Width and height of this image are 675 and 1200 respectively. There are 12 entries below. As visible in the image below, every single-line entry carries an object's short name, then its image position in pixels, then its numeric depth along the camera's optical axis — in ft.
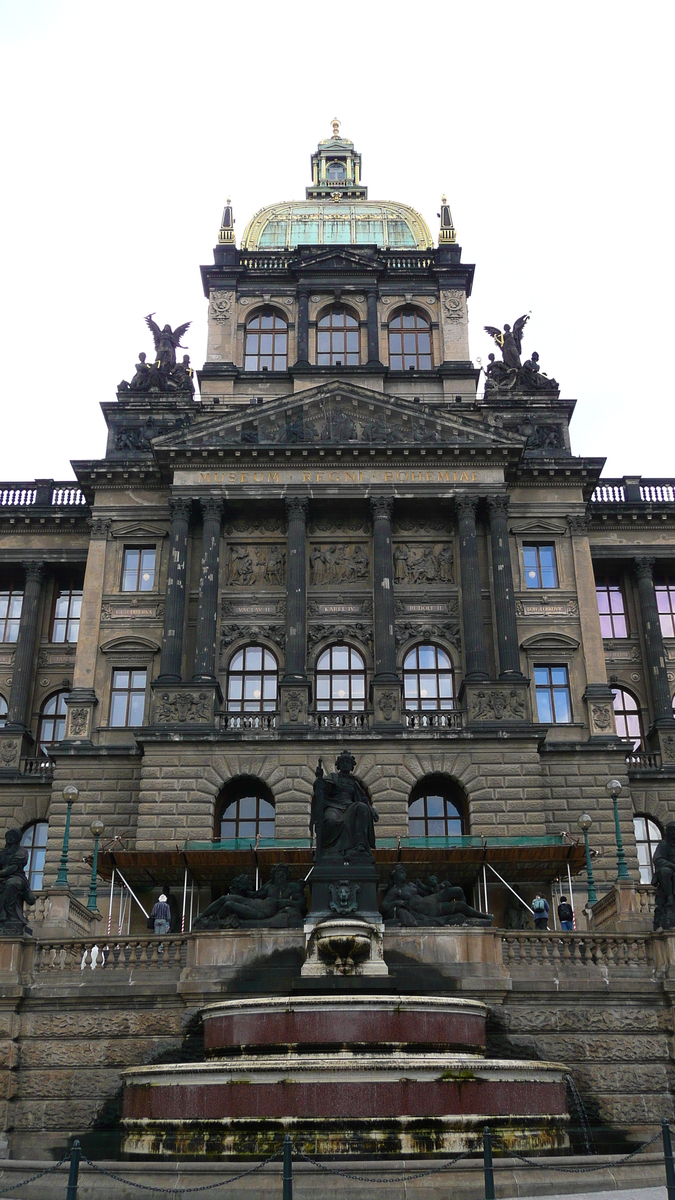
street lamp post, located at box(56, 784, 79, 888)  94.73
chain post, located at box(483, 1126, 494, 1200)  44.52
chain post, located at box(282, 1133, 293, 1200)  44.34
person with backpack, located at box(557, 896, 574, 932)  98.78
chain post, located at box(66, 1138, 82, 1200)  42.60
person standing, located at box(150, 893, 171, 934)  100.01
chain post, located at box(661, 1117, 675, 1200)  43.25
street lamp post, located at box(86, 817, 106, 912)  104.15
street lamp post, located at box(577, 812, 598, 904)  102.87
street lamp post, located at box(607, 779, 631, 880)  92.64
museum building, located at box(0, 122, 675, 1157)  123.75
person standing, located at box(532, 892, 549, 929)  100.32
